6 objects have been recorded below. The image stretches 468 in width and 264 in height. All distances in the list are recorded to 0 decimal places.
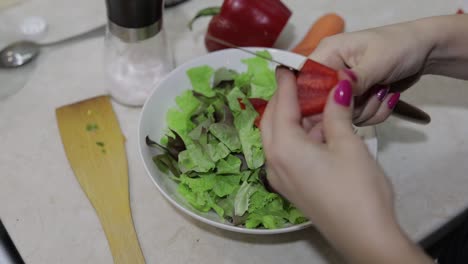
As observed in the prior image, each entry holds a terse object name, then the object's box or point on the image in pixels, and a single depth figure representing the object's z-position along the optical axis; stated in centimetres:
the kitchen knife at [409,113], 86
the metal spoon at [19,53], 107
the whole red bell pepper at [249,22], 105
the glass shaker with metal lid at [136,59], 94
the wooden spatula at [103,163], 83
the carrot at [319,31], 108
